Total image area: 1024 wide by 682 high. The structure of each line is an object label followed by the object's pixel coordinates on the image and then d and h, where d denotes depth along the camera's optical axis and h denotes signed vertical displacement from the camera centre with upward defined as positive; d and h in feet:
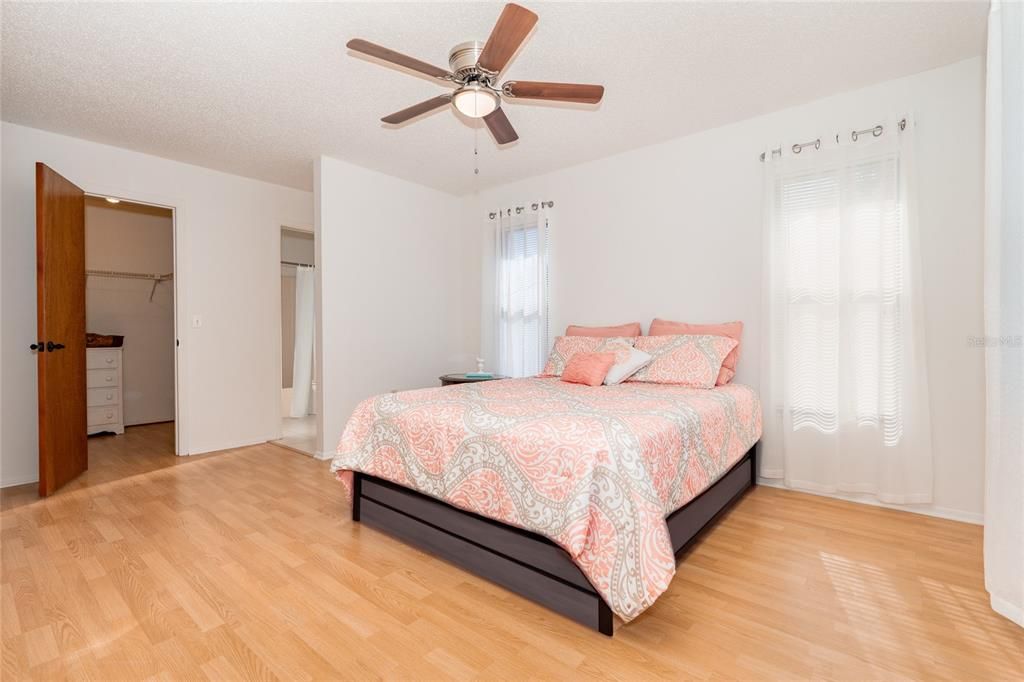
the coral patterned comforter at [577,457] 5.15 -1.62
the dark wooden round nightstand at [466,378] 14.06 -1.17
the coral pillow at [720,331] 10.45 +0.15
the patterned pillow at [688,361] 9.83 -0.49
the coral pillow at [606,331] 12.21 +0.19
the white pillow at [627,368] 10.32 -0.66
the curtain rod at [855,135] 9.13 +4.00
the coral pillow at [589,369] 10.23 -0.68
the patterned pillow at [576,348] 11.35 -0.24
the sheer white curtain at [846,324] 8.88 +0.25
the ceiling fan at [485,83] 6.24 +3.79
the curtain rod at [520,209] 14.48 +4.04
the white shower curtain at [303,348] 19.54 -0.38
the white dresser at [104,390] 16.11 -1.74
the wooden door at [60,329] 10.10 +0.24
